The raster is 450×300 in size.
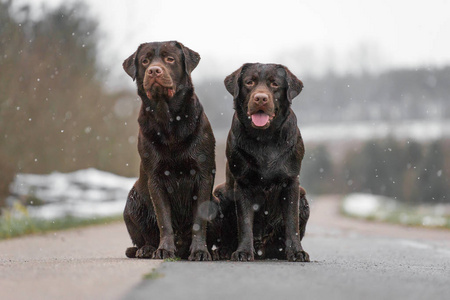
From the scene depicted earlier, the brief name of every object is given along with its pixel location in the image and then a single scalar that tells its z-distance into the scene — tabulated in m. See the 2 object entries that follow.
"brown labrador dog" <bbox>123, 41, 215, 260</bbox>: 11.14
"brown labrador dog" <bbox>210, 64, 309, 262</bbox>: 11.31
